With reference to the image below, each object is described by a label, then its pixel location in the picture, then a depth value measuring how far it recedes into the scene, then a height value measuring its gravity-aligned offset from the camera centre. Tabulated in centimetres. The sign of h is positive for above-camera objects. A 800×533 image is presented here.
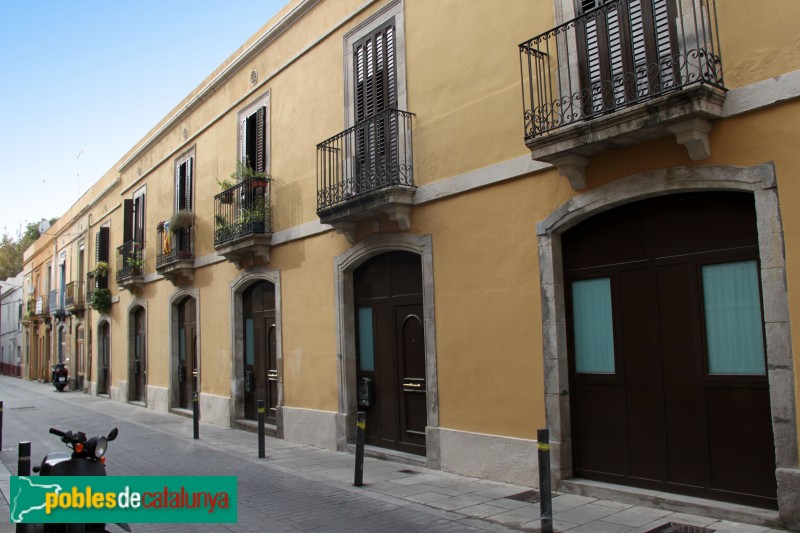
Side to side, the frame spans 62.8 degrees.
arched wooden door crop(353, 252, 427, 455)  1005 -15
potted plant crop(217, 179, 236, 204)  1448 +340
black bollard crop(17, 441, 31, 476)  571 -95
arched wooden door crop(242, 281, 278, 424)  1402 -17
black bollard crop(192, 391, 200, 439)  1305 -138
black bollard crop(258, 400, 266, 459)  1071 -141
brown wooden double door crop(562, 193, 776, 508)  625 -21
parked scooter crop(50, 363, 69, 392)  2900 -124
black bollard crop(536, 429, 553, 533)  559 -127
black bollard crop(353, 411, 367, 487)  807 -139
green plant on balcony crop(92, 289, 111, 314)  2473 +182
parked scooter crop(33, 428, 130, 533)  533 -92
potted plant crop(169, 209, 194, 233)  1736 +331
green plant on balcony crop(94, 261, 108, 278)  2488 +298
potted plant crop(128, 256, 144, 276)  2111 +260
